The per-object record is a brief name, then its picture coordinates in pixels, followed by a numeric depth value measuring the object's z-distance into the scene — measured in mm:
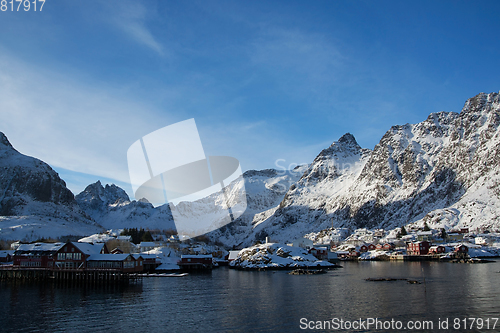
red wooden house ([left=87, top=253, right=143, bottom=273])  77625
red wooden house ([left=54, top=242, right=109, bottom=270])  79938
